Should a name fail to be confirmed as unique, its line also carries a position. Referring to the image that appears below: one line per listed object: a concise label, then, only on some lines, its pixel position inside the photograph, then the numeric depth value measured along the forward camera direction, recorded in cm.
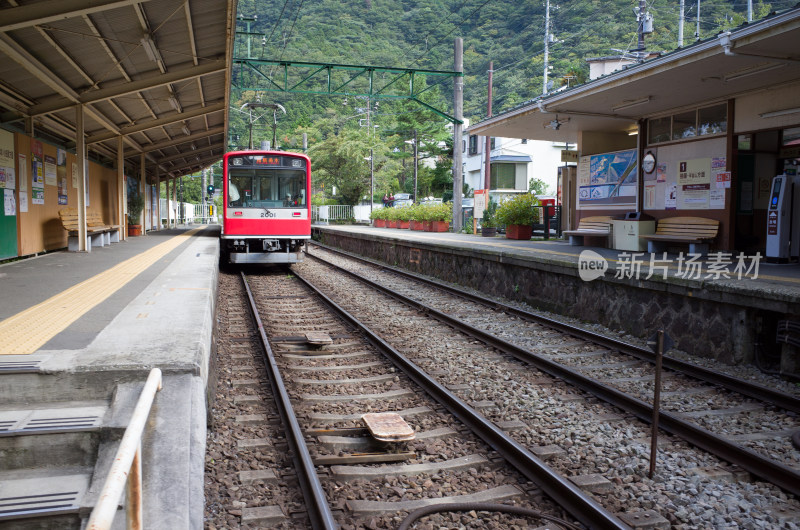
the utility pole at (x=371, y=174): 4203
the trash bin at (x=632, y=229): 1245
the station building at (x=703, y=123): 852
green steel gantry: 1978
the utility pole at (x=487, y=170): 3100
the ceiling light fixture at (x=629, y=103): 1150
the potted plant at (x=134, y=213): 2297
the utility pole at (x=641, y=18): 1992
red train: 1477
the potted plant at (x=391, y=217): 3362
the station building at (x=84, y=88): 895
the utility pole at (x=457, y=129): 2228
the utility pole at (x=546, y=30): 3368
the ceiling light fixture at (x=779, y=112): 972
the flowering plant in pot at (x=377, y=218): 3651
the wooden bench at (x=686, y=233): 1117
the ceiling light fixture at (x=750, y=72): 879
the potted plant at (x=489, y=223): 2062
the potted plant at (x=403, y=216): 3093
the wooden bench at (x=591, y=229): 1392
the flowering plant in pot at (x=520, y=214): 1786
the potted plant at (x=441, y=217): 2595
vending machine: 938
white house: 4266
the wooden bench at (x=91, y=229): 1348
